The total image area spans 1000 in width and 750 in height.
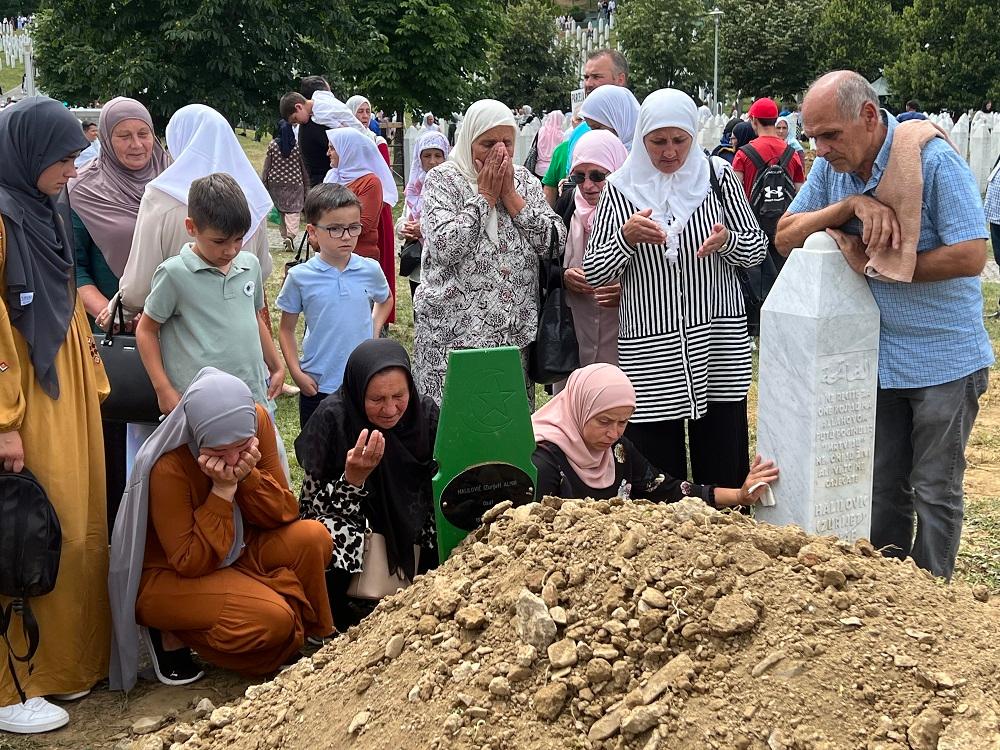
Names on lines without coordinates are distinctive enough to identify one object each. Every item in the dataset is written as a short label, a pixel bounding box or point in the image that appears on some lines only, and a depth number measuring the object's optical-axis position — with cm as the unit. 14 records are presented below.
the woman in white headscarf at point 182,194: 485
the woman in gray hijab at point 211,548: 408
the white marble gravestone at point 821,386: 402
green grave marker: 409
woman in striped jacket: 476
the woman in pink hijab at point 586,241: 536
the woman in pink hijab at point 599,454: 440
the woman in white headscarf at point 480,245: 514
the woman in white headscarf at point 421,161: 999
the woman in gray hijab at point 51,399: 387
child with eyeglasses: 584
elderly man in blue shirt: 396
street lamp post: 3925
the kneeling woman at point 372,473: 447
